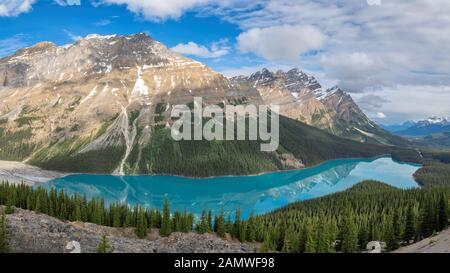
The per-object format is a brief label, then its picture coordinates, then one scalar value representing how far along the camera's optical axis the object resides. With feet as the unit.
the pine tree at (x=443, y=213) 268.21
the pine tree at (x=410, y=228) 272.97
